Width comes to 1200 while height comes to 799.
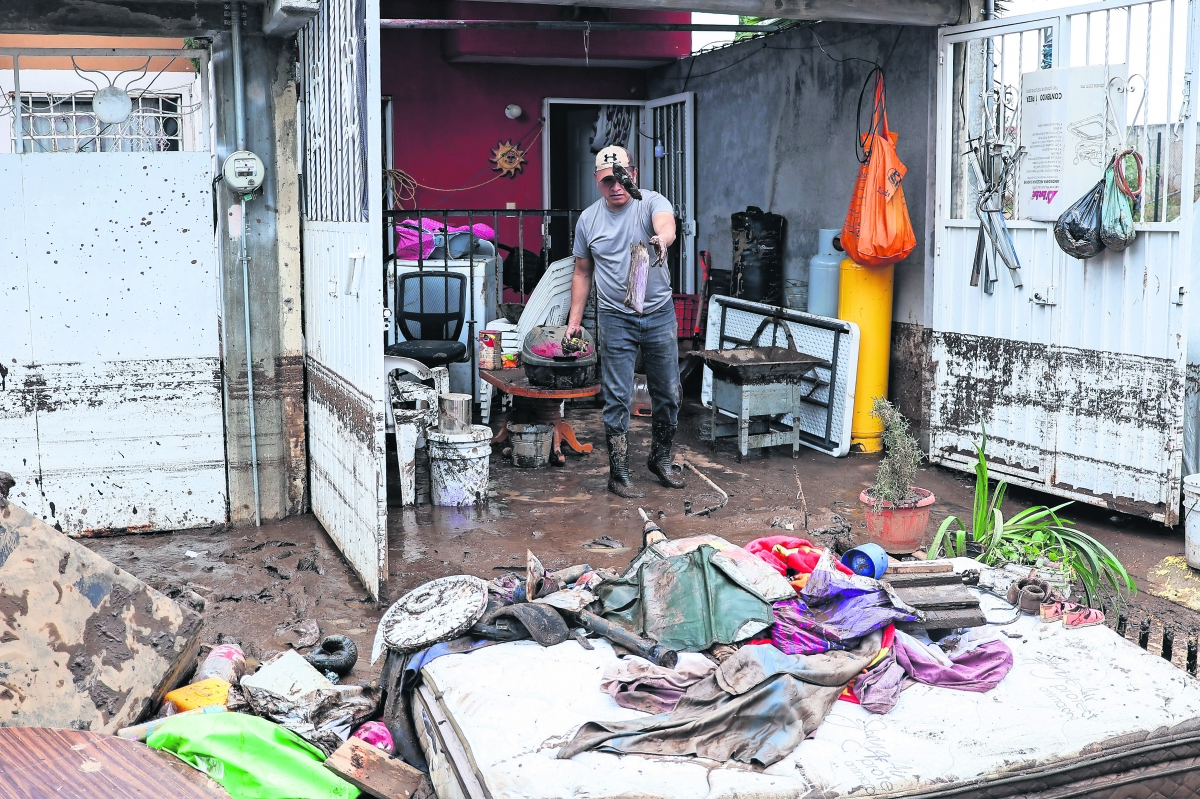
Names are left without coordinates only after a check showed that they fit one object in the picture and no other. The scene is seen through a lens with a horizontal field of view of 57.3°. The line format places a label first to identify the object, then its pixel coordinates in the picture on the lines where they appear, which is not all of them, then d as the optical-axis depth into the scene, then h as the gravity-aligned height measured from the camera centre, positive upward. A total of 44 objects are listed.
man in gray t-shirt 7.07 -0.21
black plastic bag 6.37 +0.17
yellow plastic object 3.90 -1.54
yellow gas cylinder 8.24 -0.56
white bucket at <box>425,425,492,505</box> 6.98 -1.30
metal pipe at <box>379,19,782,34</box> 9.45 +2.06
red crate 10.95 -0.55
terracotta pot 5.75 -1.40
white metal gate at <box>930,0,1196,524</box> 6.16 -0.37
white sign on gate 6.41 +0.73
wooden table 7.73 -1.07
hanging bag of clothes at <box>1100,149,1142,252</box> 6.23 +0.28
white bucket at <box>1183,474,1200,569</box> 5.67 -1.38
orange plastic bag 7.85 +0.34
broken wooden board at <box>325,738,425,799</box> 3.44 -1.61
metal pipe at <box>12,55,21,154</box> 6.07 +0.95
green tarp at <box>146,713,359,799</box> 3.37 -1.53
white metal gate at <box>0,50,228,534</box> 6.19 -0.41
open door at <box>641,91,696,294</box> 11.95 +1.09
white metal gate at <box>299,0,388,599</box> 5.07 -0.08
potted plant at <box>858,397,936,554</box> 5.71 -1.28
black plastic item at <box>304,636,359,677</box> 4.50 -1.62
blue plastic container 4.30 -1.19
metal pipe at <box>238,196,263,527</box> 6.56 -0.70
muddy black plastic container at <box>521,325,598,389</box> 7.69 -0.74
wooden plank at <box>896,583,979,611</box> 4.02 -1.25
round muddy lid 3.95 -1.31
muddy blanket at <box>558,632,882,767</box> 3.19 -1.37
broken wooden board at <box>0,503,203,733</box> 3.67 -1.30
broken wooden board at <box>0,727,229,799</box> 3.18 -1.50
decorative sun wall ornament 12.71 +1.17
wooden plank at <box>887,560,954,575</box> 4.32 -1.22
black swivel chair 9.23 -0.37
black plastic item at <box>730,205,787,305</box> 9.88 +0.02
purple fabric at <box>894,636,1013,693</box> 3.62 -1.37
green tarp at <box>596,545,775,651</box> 3.84 -1.24
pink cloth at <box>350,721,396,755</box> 3.82 -1.65
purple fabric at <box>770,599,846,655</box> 3.78 -1.31
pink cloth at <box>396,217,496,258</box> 10.04 +0.23
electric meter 6.33 +0.53
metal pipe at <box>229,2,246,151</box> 6.20 +1.03
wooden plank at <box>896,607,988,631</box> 3.95 -1.31
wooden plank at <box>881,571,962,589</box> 4.19 -1.23
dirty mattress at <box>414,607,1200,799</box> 3.03 -1.42
